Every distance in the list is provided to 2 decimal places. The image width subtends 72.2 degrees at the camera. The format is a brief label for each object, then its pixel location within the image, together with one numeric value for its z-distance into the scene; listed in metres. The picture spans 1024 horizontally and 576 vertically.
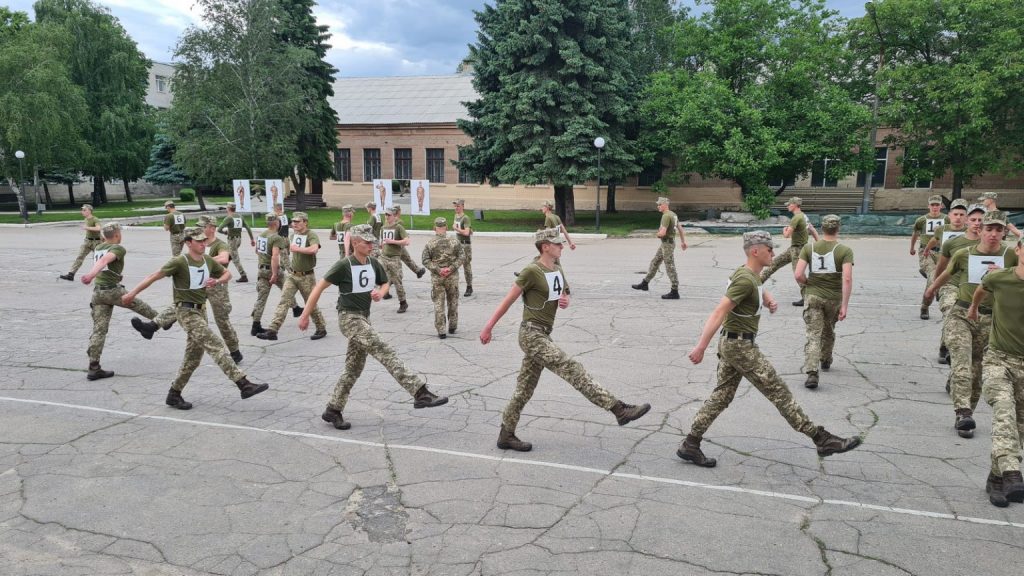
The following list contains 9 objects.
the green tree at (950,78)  25.78
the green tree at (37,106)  35.08
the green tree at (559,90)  28.09
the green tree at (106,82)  42.38
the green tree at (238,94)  36.56
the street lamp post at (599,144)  26.26
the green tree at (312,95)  39.12
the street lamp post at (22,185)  34.96
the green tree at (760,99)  27.44
